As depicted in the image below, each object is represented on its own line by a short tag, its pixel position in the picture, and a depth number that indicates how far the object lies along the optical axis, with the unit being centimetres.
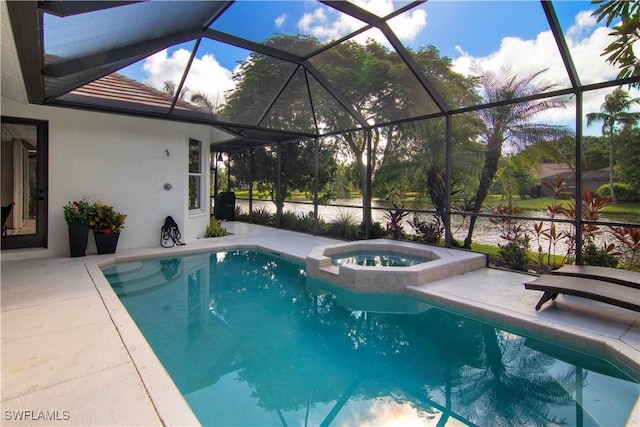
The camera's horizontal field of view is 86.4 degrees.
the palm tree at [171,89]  697
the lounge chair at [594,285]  351
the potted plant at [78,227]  654
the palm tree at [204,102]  760
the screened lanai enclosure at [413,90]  455
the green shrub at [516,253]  608
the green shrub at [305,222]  1084
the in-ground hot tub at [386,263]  515
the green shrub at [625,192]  697
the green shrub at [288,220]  1158
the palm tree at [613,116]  686
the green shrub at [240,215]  1409
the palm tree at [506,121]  728
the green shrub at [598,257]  536
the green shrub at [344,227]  942
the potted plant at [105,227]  685
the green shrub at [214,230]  945
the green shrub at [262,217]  1288
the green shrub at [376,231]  881
